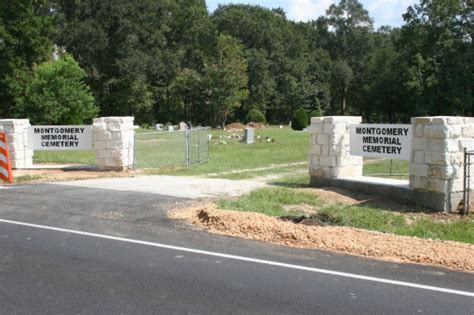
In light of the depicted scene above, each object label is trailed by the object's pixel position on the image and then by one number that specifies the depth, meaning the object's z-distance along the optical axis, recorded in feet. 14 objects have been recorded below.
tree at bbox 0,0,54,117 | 142.41
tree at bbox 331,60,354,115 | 256.32
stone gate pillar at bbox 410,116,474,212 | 32.78
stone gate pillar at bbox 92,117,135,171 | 53.31
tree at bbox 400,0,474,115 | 183.83
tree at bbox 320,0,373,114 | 263.08
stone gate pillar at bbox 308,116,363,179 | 40.98
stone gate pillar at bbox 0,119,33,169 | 55.72
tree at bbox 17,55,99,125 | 120.67
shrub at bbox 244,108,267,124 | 194.90
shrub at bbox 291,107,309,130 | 155.43
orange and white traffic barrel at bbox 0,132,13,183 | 47.98
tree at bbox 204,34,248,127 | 184.96
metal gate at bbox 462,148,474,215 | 32.65
